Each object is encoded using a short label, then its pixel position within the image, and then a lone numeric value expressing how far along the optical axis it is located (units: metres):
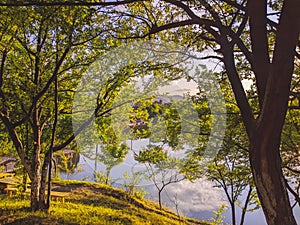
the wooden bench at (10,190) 7.59
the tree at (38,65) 4.71
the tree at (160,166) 8.93
